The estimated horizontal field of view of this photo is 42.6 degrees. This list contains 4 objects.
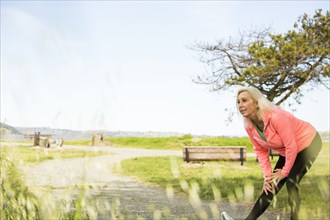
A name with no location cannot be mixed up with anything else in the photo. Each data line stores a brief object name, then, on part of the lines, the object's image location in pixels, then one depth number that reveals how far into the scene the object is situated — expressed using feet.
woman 14.21
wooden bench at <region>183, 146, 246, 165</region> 57.00
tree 40.78
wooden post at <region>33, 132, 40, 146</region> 100.63
